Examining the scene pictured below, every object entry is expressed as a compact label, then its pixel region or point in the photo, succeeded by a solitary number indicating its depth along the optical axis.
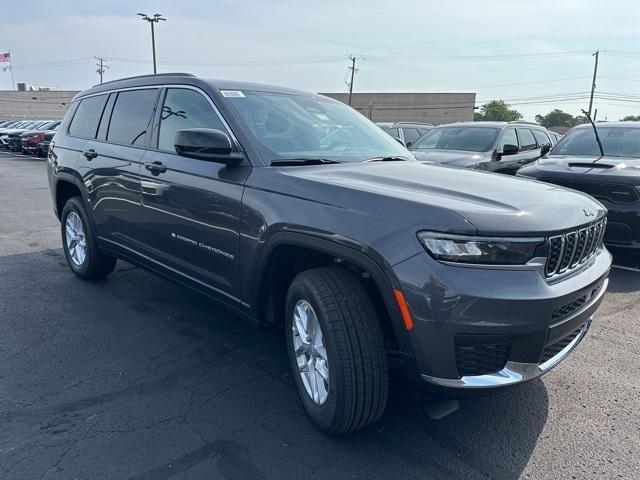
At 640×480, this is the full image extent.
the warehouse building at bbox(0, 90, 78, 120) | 75.81
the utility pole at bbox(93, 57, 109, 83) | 75.94
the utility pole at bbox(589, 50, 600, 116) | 57.33
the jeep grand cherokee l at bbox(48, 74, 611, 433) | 2.20
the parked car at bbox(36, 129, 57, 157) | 21.20
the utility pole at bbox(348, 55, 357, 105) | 62.96
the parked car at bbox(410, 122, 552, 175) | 8.46
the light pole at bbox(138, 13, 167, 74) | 42.78
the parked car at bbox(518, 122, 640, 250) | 5.45
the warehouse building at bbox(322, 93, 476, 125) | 66.81
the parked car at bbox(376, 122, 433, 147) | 14.40
